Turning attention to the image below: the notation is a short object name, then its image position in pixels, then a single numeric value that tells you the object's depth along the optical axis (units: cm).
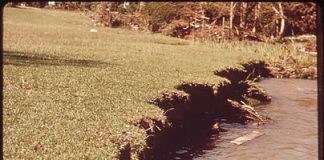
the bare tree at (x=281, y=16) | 4172
